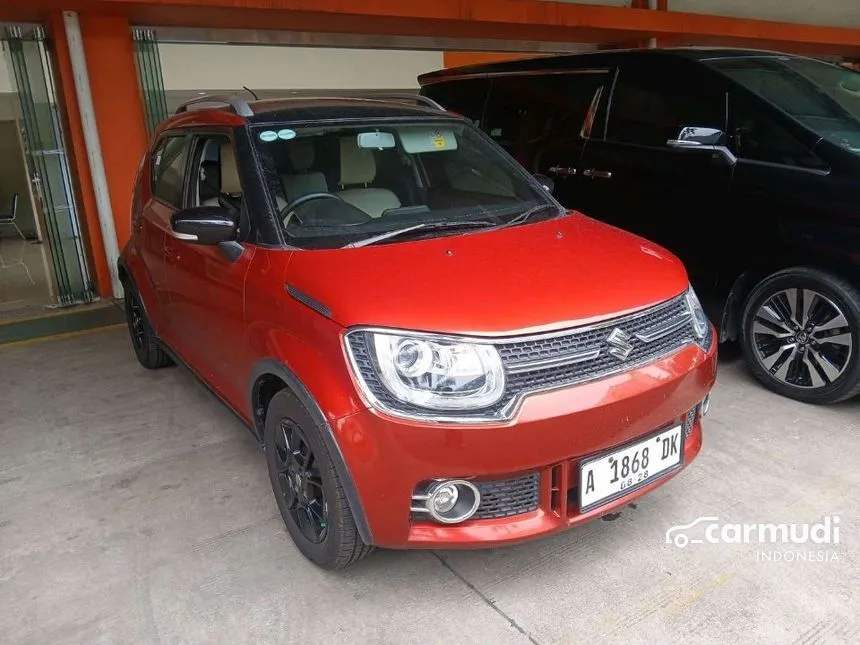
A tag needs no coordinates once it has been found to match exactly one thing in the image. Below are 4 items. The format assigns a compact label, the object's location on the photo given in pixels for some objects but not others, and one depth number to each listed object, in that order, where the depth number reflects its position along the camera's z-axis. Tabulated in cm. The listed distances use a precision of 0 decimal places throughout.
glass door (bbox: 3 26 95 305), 549
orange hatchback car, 196
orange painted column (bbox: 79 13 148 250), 550
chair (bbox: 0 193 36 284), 834
